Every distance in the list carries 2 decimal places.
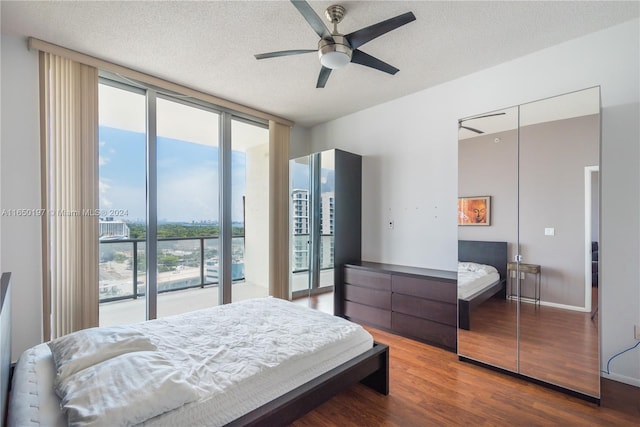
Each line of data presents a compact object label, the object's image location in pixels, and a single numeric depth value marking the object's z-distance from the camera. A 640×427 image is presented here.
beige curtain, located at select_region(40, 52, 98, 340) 2.57
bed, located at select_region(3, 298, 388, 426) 1.23
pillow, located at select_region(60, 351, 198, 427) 1.15
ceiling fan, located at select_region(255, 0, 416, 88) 1.85
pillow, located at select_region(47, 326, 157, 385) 1.42
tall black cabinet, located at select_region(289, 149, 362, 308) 3.91
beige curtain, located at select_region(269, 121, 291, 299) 4.29
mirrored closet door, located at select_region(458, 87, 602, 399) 2.21
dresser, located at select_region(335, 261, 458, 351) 2.93
